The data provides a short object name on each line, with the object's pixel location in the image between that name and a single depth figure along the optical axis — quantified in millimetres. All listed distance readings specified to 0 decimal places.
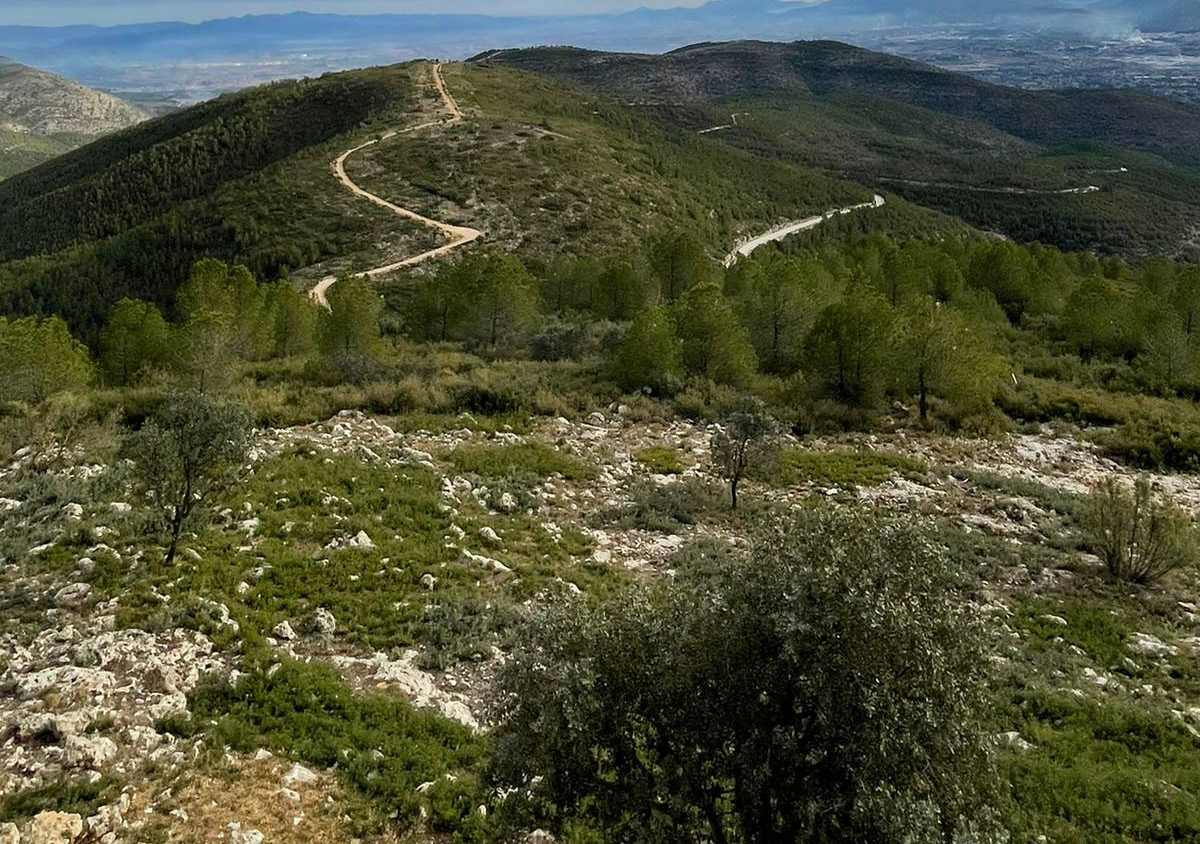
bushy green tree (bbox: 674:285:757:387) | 29984
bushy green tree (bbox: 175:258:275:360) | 35062
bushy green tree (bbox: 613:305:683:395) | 28625
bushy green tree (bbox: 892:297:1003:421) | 27391
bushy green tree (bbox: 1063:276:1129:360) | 39781
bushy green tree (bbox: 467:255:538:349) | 38438
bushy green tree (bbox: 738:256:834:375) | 34031
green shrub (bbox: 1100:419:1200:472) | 25062
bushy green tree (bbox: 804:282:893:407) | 27844
